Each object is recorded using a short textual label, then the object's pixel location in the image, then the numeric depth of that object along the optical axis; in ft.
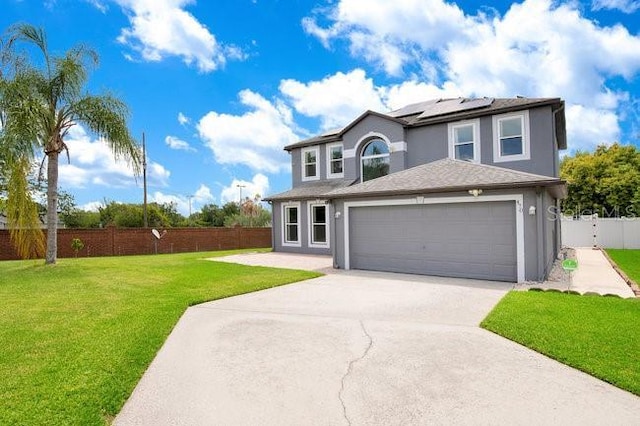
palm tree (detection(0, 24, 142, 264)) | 39.86
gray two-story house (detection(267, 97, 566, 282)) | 32.71
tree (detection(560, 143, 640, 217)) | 106.83
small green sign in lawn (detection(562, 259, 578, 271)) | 26.94
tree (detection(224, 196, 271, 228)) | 146.61
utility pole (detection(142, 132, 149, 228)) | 90.48
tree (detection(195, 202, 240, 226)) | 166.40
